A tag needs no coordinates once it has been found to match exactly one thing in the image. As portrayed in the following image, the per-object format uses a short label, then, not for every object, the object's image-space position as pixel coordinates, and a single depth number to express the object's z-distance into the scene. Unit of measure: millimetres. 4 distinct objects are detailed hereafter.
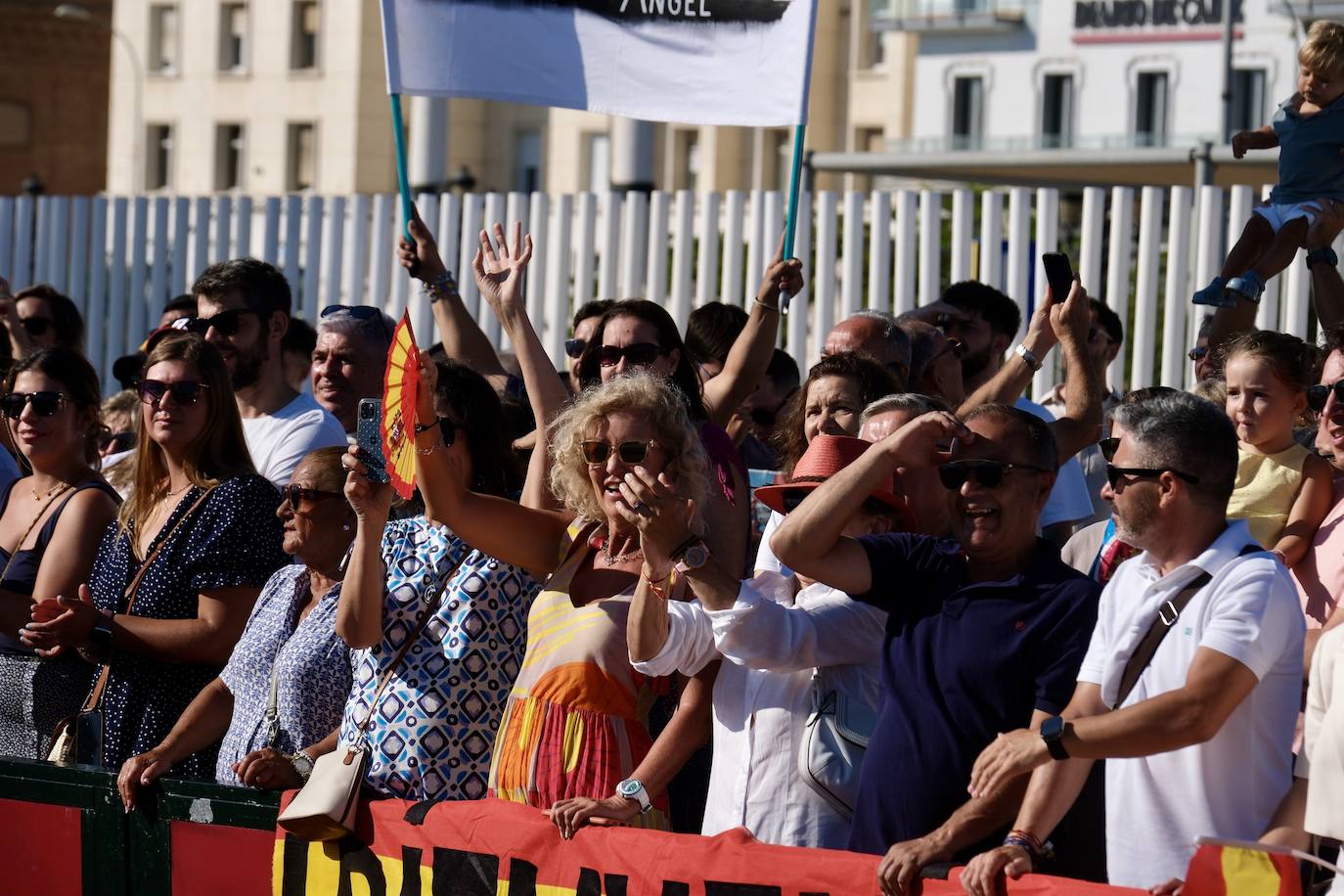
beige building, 99735
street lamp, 100452
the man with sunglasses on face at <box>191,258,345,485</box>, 12832
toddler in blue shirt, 11743
